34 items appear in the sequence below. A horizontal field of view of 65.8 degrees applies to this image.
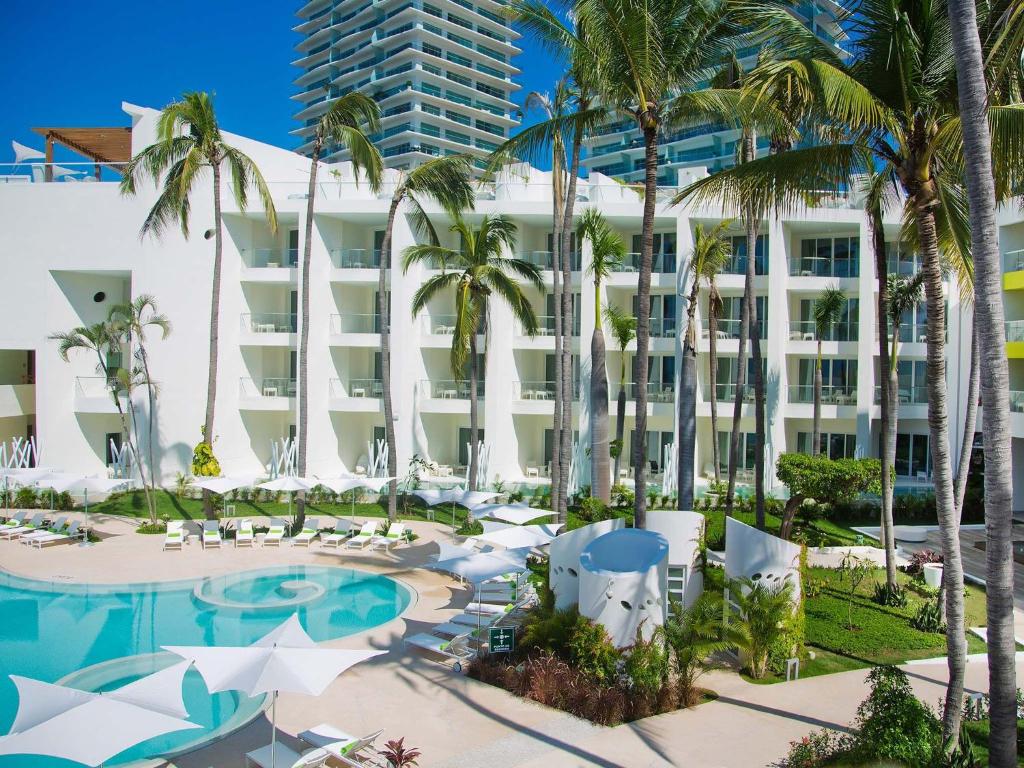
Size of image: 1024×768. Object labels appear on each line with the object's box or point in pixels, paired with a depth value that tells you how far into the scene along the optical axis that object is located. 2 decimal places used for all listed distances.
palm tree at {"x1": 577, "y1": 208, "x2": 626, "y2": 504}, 22.27
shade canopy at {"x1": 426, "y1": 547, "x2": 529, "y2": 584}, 14.19
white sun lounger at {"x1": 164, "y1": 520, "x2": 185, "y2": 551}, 21.12
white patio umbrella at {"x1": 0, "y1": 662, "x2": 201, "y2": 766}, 7.30
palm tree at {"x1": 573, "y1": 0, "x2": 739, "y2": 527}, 13.60
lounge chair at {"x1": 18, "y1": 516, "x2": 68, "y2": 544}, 21.59
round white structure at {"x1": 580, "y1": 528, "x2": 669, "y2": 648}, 12.24
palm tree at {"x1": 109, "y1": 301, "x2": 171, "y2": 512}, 25.22
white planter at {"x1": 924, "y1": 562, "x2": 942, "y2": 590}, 17.28
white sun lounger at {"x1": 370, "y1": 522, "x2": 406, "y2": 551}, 21.55
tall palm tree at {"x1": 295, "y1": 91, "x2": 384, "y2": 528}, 21.72
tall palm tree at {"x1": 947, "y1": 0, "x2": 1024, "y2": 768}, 7.53
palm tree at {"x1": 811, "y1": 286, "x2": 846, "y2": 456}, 26.73
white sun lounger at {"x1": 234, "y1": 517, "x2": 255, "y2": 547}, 21.55
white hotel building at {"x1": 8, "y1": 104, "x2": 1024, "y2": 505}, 28.89
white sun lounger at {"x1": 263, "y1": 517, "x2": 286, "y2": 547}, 21.75
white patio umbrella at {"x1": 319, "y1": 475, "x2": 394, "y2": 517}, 22.36
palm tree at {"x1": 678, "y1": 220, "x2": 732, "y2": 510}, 17.95
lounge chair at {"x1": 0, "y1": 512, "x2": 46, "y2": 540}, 22.45
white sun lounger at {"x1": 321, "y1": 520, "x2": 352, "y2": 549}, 21.62
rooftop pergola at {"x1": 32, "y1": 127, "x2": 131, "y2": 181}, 35.69
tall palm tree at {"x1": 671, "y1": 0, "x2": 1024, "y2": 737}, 9.12
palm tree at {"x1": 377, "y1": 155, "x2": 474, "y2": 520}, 22.45
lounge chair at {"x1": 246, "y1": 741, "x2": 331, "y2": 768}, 9.38
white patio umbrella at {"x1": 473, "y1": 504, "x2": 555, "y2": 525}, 19.56
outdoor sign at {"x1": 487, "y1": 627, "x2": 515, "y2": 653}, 12.95
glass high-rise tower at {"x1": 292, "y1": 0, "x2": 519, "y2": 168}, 91.75
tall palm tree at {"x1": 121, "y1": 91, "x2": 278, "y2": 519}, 21.95
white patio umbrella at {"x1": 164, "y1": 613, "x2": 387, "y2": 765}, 8.73
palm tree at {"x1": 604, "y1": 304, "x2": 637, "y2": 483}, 27.19
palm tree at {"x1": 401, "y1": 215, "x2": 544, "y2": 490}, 23.75
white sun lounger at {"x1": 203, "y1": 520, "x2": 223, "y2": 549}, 21.33
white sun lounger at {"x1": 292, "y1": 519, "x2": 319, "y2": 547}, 21.78
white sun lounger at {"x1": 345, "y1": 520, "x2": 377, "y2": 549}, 21.58
